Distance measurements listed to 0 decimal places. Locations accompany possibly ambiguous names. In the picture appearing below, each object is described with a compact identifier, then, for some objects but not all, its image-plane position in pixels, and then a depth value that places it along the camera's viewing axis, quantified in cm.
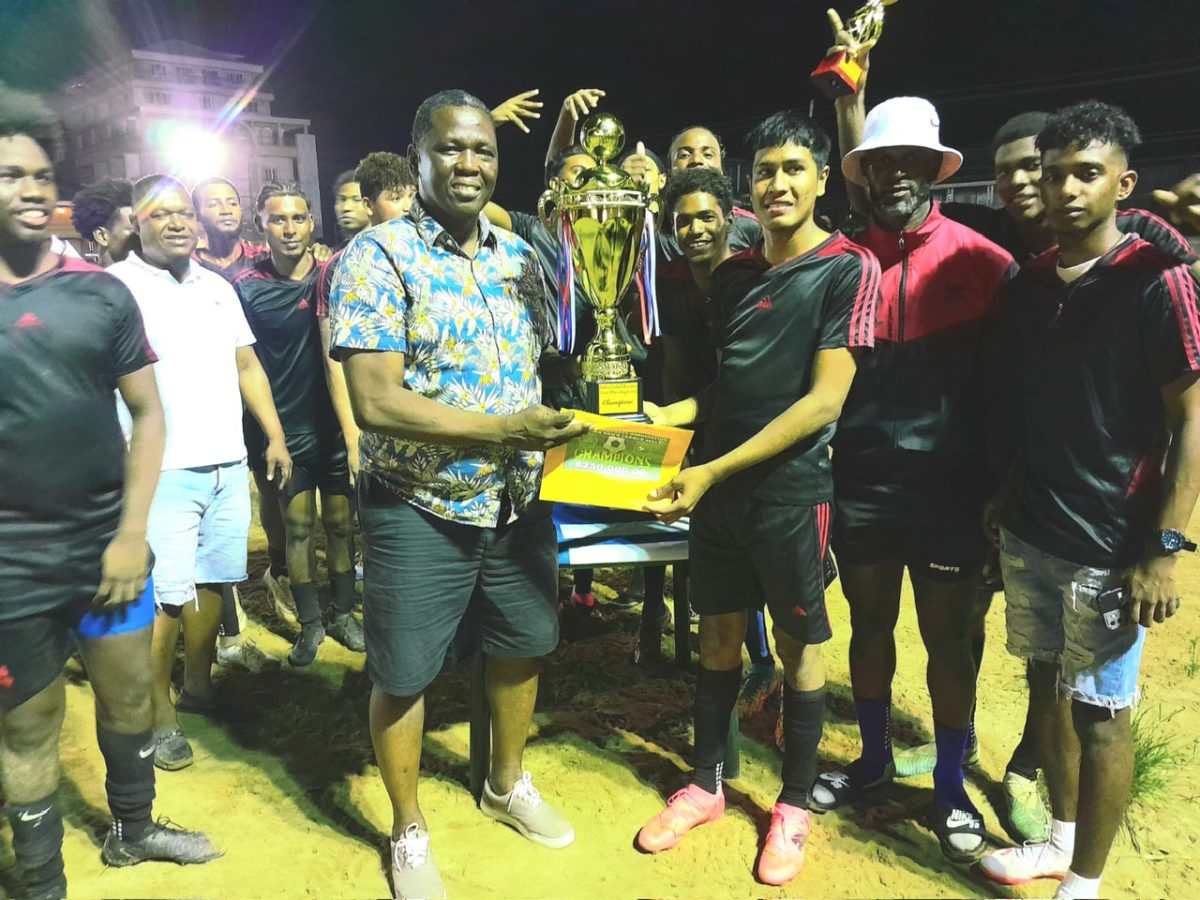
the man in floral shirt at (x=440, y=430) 168
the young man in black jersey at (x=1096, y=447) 161
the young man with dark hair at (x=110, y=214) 261
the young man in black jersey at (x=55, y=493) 148
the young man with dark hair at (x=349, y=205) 378
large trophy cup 209
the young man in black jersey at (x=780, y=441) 185
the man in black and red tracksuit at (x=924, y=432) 196
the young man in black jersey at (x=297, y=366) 337
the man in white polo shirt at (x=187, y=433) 225
